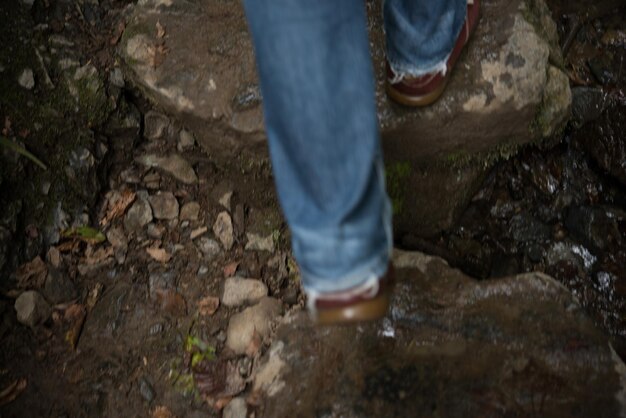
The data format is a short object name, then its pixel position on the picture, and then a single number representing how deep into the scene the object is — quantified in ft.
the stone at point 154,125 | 8.88
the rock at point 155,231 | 8.51
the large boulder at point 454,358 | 6.35
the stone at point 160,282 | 8.20
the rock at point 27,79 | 8.03
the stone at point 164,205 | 8.61
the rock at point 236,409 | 7.03
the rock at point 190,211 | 8.65
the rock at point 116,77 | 8.55
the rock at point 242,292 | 8.13
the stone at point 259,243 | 8.54
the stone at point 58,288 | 7.89
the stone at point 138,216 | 8.50
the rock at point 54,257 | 8.04
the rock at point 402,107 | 7.54
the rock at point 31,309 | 7.65
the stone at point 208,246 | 8.46
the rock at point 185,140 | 8.86
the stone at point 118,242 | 8.34
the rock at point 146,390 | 7.54
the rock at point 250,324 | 7.80
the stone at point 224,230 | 8.52
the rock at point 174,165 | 8.77
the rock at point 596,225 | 9.09
